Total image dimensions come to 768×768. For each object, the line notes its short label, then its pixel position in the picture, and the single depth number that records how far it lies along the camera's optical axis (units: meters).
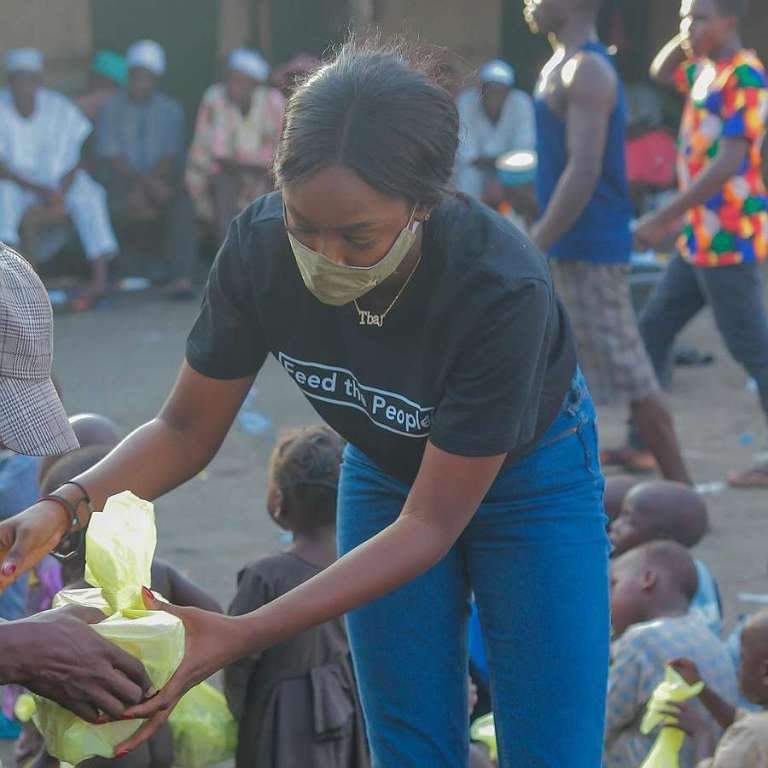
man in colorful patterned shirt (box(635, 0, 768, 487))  5.94
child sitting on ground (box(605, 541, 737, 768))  3.59
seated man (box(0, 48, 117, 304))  9.98
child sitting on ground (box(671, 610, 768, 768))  2.89
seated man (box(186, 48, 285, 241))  10.76
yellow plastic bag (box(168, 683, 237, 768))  3.48
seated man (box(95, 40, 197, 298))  10.69
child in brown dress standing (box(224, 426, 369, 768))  3.39
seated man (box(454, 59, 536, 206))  11.06
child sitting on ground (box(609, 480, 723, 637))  4.54
